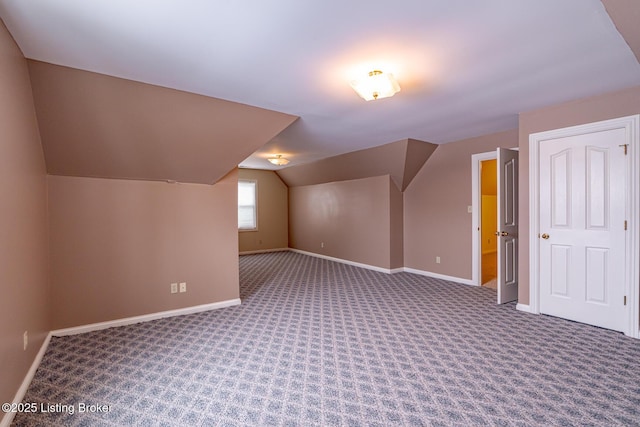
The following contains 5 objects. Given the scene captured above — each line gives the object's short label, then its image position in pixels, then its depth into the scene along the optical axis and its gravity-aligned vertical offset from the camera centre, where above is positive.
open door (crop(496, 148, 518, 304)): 4.00 -0.20
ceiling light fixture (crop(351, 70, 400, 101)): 2.44 +1.02
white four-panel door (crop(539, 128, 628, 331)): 3.08 -0.19
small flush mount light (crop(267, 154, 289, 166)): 6.16 +1.08
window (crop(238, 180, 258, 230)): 8.50 +0.20
